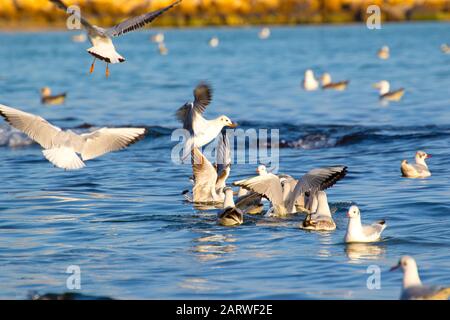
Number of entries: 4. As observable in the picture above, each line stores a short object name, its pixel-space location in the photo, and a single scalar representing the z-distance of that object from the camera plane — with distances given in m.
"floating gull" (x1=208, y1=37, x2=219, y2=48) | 50.75
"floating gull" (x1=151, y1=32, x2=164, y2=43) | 53.34
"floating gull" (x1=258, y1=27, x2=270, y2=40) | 59.34
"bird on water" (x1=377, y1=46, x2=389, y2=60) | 39.91
